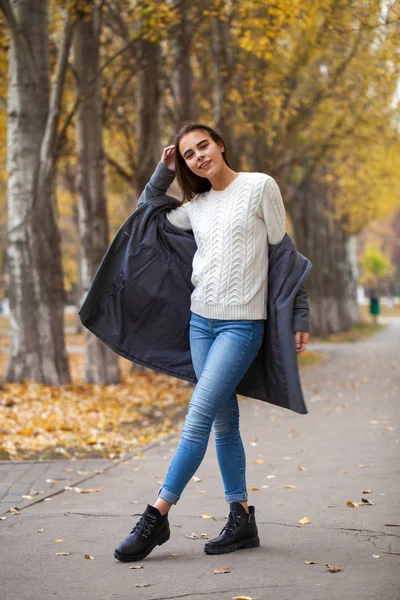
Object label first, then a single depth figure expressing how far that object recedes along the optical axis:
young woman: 4.92
